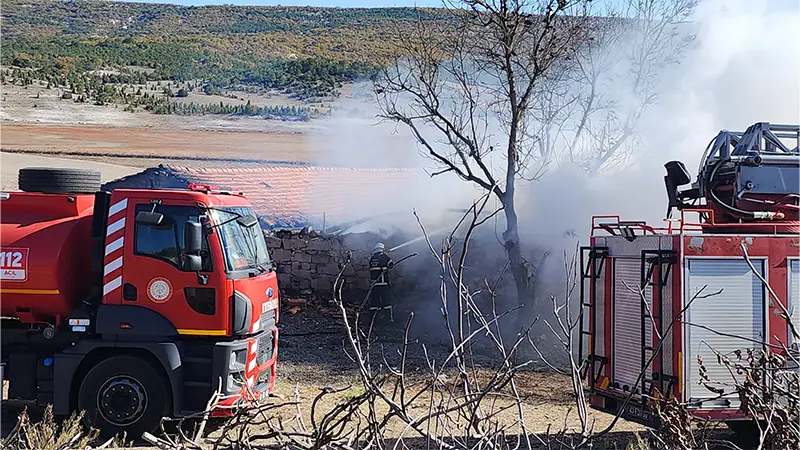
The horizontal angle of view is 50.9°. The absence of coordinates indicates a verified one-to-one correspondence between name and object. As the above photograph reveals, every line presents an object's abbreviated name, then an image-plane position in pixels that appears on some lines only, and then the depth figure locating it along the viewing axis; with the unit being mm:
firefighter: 14977
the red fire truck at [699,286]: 7984
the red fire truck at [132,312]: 8227
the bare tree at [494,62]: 13281
